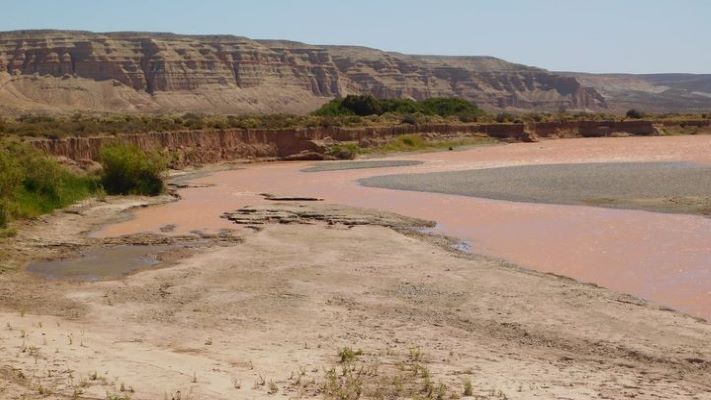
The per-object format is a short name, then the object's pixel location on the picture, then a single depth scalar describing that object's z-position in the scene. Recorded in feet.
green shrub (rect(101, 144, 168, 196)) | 103.09
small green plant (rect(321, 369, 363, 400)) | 31.24
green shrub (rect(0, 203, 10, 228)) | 71.08
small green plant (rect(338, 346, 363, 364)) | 36.22
